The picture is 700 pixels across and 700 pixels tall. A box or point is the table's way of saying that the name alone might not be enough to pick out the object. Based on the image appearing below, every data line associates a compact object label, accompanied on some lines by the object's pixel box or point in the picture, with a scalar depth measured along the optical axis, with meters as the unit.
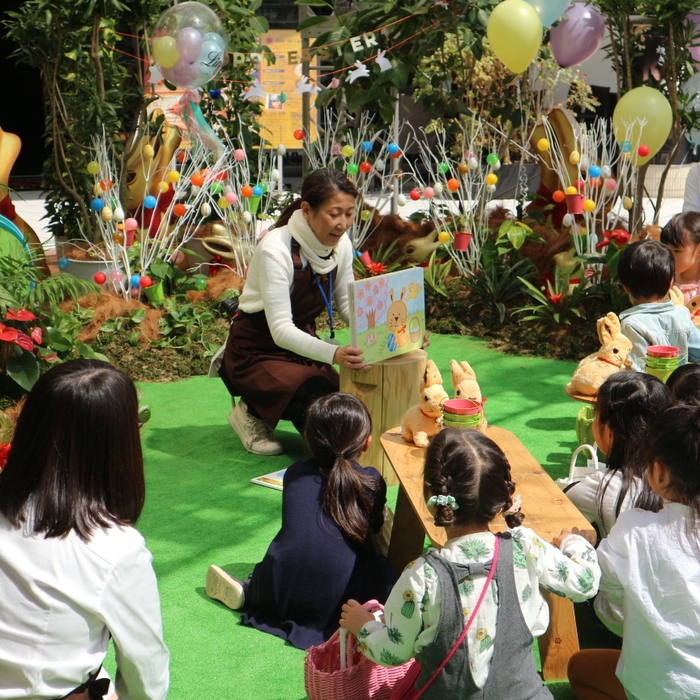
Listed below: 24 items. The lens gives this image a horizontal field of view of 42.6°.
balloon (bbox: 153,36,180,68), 5.36
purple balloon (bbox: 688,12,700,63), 5.86
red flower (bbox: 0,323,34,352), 3.52
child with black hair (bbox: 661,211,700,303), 4.27
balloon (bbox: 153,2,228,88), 5.36
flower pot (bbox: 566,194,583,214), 5.60
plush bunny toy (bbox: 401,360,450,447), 3.05
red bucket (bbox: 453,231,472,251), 6.02
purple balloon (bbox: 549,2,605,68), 6.16
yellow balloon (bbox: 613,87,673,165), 5.59
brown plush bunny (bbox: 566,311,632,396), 3.51
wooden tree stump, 3.68
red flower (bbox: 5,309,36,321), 3.61
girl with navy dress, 2.66
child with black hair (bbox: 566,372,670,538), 2.49
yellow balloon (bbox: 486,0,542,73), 5.24
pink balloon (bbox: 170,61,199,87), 5.47
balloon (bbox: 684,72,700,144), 6.08
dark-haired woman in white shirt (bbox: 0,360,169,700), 1.57
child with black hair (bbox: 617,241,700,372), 3.65
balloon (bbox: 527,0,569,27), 5.59
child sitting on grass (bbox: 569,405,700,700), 1.97
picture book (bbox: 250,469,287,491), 3.79
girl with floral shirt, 1.88
